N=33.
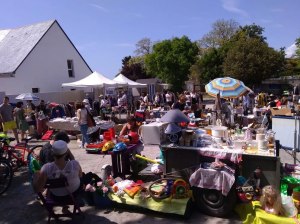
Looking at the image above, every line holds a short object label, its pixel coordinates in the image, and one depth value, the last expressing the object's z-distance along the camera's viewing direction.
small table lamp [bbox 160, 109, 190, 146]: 4.25
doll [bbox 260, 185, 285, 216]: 3.48
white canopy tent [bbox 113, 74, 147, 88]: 16.44
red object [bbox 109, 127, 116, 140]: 5.32
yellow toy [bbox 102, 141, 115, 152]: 4.80
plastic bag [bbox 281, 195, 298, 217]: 3.49
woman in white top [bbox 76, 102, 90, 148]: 7.86
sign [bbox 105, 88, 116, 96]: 18.05
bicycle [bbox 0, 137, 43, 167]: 5.94
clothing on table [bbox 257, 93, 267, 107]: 15.65
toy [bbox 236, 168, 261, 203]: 3.78
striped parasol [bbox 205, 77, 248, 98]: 7.61
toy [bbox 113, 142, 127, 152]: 4.78
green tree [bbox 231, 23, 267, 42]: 39.04
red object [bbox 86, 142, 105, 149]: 4.94
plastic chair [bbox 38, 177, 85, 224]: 3.41
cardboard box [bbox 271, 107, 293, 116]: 8.33
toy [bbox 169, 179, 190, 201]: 4.02
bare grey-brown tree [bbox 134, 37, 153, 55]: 48.16
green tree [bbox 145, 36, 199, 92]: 28.02
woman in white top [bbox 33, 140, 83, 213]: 3.50
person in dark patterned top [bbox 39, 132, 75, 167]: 4.22
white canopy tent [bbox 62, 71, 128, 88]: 13.92
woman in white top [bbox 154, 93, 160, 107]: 16.98
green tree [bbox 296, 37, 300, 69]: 26.65
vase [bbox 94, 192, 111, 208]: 4.35
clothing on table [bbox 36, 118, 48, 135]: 10.70
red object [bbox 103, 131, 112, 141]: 5.40
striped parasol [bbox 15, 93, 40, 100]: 12.90
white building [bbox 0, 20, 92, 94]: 18.09
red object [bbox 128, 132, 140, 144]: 5.39
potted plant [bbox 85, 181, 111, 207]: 4.33
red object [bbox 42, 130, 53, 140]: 8.92
